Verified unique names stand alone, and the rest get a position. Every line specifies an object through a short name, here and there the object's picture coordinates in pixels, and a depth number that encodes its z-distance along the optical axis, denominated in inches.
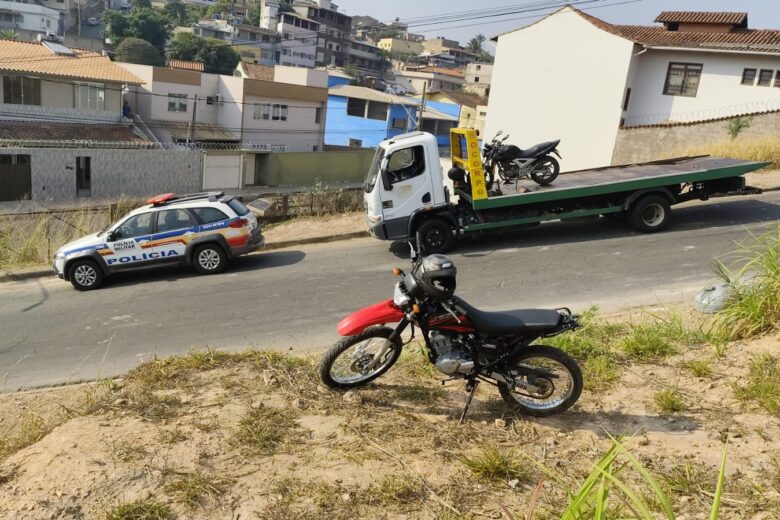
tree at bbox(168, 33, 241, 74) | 2864.2
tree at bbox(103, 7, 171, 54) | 3147.1
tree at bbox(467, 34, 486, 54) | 5900.6
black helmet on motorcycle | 191.6
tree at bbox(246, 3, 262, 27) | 4832.2
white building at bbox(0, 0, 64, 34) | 3302.2
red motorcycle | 196.2
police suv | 478.6
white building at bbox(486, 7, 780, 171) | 943.7
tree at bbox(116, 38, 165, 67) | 2603.3
